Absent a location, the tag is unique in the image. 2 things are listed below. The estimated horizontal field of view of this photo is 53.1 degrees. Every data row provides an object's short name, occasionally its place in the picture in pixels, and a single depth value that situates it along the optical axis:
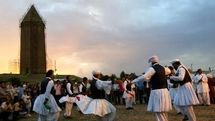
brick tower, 35.87
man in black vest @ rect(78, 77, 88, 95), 10.08
